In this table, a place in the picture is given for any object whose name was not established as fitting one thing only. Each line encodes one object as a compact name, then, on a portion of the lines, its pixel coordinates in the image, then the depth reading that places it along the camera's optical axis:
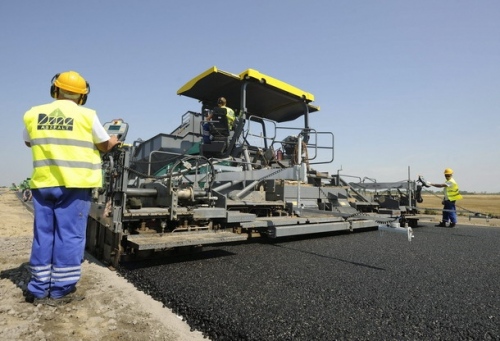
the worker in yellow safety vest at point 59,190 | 2.27
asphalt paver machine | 3.32
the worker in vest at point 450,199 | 8.21
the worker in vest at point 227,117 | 5.88
